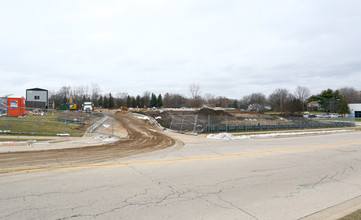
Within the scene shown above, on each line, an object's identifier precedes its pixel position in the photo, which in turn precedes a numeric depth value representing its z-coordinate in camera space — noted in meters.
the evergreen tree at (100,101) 111.70
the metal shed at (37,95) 53.79
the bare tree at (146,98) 124.38
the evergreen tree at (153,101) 119.06
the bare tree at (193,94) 112.69
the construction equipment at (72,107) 60.41
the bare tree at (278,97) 127.97
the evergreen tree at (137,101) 121.20
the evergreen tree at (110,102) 109.93
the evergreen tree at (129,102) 115.25
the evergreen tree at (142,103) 120.86
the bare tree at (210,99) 162.50
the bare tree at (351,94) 114.12
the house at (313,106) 121.72
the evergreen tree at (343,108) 76.12
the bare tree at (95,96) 117.32
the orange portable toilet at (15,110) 24.35
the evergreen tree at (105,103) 108.53
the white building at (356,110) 75.56
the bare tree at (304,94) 133.00
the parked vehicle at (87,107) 52.49
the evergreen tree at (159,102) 119.49
